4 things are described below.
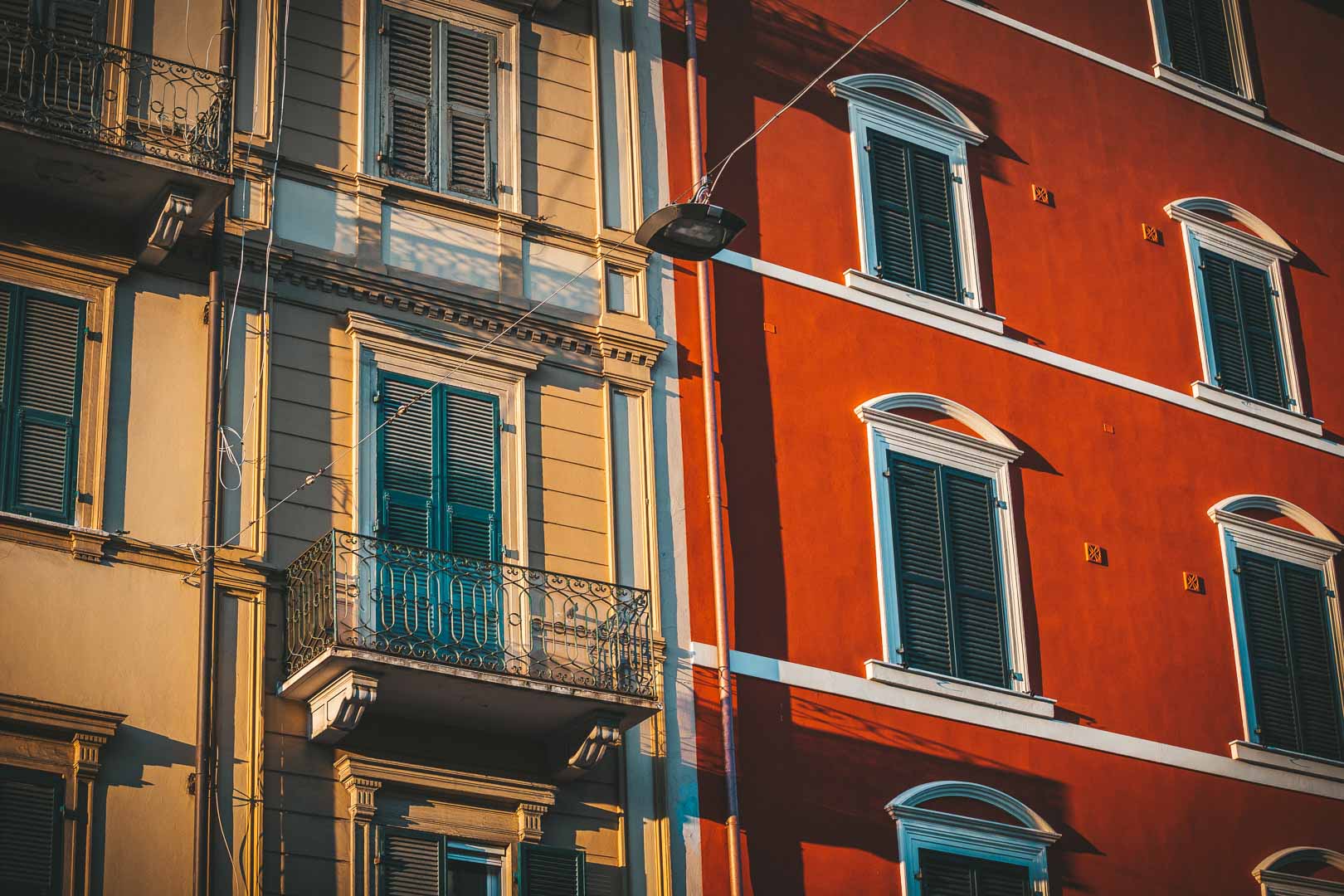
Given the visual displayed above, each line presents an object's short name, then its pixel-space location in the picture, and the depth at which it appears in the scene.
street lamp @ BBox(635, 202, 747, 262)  17.70
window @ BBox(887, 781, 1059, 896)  18.86
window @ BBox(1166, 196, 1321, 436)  23.38
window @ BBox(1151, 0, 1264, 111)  25.12
